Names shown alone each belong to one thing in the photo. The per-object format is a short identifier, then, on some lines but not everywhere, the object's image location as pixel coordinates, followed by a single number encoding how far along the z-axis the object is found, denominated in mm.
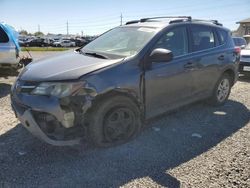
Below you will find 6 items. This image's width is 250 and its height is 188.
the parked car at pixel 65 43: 32979
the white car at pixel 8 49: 5626
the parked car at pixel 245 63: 6833
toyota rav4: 2493
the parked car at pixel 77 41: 34801
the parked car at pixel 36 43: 31473
